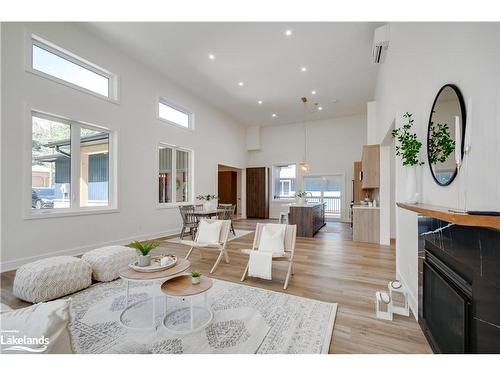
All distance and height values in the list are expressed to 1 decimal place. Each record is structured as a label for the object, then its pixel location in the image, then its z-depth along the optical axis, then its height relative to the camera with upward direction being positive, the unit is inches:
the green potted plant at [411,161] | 92.5 +11.5
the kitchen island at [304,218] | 240.0 -32.2
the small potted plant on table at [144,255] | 93.6 -28.1
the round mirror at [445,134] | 60.9 +17.2
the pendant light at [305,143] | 376.8 +73.7
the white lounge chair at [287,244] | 120.3 -32.3
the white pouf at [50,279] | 96.5 -40.9
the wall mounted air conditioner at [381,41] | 149.9 +98.5
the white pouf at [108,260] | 118.3 -39.5
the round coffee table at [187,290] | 77.6 -36.5
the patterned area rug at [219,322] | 70.7 -49.1
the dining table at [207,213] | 213.5 -24.0
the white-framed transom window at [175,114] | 243.6 +83.7
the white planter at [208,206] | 233.5 -19.2
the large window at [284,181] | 390.9 +12.1
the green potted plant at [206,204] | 234.1 -17.1
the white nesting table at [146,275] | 84.1 -33.5
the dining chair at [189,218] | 216.7 -30.5
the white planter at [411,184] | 92.5 +1.9
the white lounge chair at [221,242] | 144.5 -36.2
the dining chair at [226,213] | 236.6 -26.8
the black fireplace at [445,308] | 52.8 -32.3
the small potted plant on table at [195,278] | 85.0 -33.9
